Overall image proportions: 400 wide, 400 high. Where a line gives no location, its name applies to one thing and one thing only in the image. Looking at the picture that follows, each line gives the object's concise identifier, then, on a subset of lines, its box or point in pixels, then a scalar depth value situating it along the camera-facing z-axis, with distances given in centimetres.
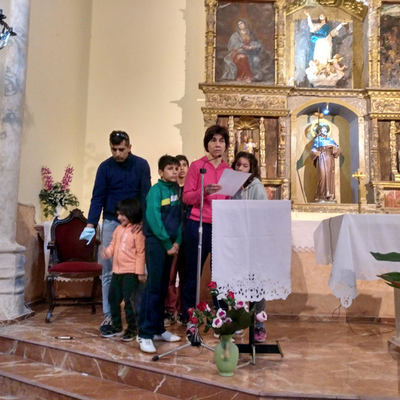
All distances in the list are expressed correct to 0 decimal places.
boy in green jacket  300
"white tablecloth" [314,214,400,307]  303
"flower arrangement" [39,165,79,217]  548
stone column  402
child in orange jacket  320
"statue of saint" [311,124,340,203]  689
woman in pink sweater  320
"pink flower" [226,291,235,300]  265
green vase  252
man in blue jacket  347
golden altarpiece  687
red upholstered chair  417
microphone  324
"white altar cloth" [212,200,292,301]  277
